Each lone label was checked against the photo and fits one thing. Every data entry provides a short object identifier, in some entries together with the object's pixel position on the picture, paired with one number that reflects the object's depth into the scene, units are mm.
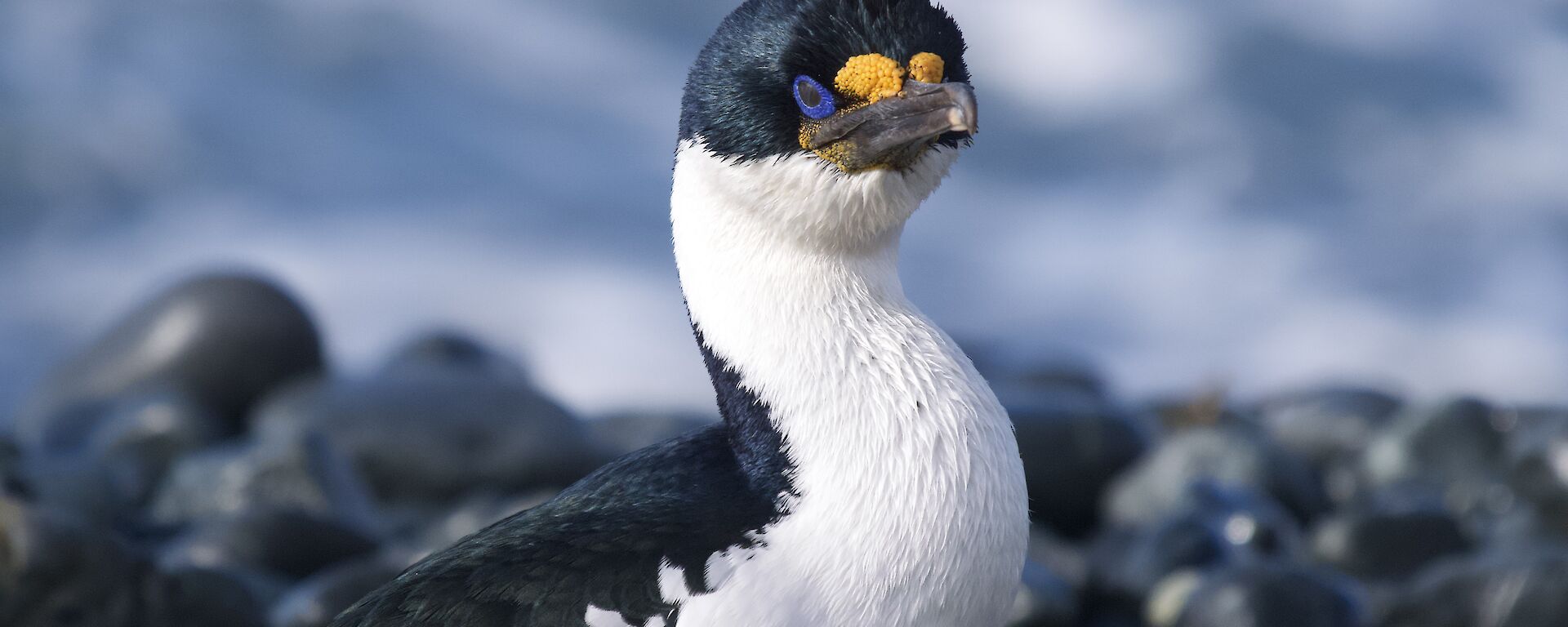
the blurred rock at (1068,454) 17641
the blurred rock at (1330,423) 21312
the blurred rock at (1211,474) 17328
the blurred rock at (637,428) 20750
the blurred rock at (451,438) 18031
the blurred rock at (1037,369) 23497
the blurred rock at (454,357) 21141
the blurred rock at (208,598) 10773
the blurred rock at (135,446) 15312
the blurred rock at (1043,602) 12656
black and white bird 5801
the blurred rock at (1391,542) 14867
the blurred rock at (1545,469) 16344
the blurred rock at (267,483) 15484
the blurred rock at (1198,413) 21297
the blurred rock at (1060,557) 15203
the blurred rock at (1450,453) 18125
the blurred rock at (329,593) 11750
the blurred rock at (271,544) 13480
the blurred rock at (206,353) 19922
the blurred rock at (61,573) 9742
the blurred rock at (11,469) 12391
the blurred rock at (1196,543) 13906
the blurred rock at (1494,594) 12172
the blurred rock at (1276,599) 11914
